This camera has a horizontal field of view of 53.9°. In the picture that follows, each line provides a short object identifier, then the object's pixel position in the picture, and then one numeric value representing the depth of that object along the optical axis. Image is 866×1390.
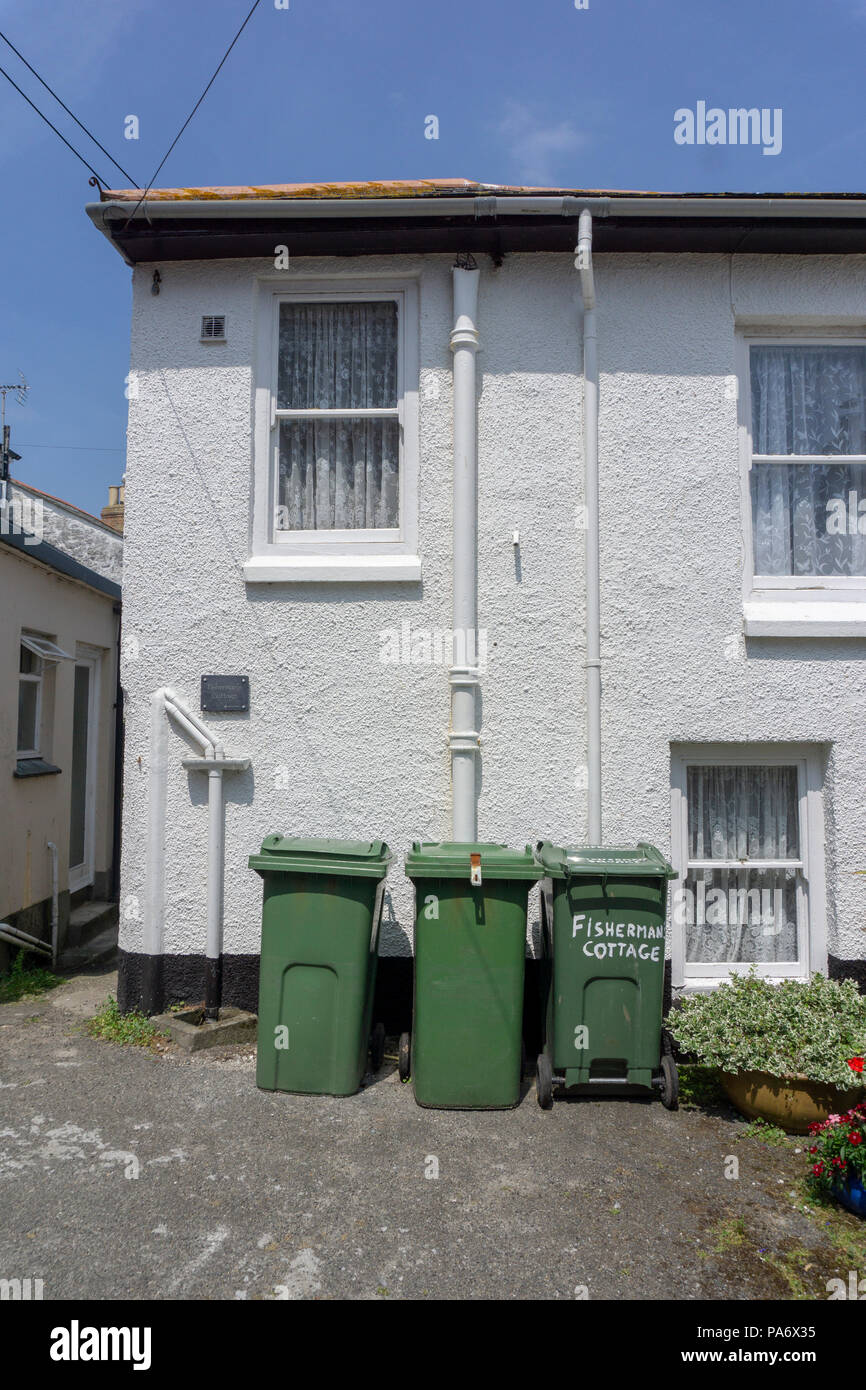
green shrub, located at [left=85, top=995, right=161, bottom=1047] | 4.87
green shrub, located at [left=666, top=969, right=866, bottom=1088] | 3.96
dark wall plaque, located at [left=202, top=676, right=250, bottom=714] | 5.07
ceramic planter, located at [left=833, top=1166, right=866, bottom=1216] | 3.33
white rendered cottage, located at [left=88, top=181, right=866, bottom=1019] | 4.98
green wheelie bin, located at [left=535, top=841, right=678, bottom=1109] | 4.19
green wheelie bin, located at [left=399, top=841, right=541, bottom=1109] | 4.13
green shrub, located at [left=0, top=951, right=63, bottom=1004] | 5.87
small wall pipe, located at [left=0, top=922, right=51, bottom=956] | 6.07
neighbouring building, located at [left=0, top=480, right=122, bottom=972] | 6.55
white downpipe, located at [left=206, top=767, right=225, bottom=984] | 4.98
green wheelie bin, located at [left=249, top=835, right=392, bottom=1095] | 4.20
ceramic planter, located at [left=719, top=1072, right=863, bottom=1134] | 3.97
